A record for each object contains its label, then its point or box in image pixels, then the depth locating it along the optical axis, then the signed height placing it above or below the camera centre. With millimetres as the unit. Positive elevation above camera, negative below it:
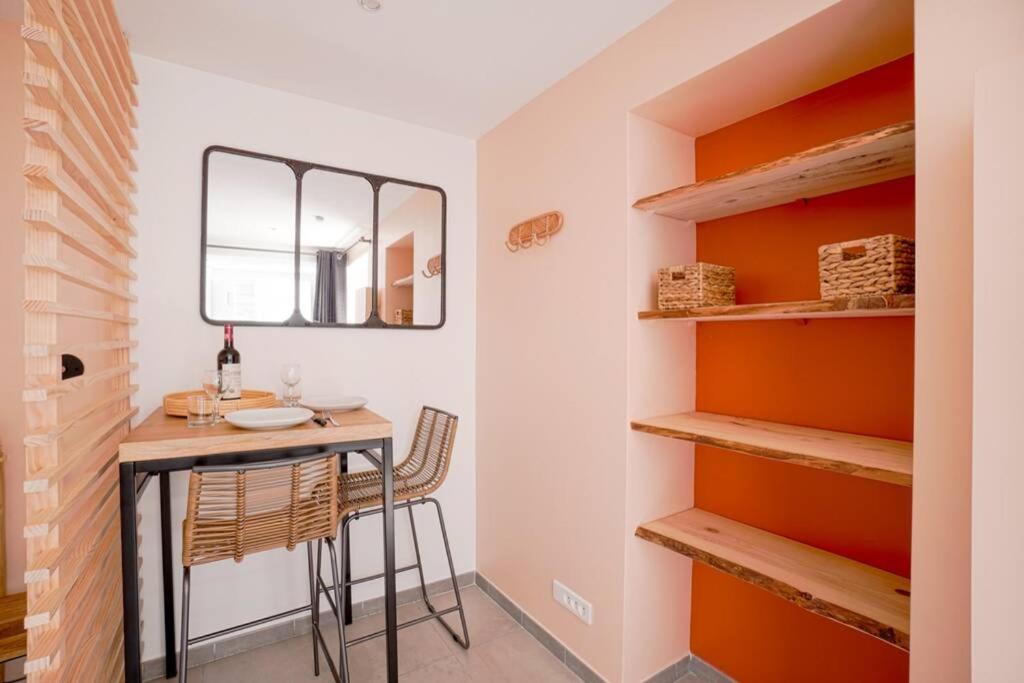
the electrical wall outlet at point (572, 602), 1968 -1112
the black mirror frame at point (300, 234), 2100 +523
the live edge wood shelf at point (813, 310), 1148 +83
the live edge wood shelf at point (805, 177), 1192 +479
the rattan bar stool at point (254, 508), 1429 -528
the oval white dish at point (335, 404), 2041 -274
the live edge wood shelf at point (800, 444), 1175 -300
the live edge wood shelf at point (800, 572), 1205 -689
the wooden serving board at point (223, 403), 1774 -240
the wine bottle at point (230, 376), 1875 -140
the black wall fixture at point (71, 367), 1293 -72
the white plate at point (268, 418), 1552 -265
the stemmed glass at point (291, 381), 2049 -174
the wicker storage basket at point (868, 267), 1174 +184
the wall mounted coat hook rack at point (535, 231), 2127 +508
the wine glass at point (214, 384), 1877 -172
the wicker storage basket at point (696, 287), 1627 +185
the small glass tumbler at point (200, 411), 1641 -245
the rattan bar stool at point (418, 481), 1972 -639
